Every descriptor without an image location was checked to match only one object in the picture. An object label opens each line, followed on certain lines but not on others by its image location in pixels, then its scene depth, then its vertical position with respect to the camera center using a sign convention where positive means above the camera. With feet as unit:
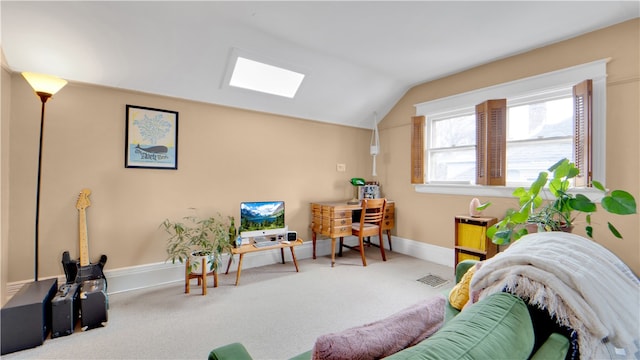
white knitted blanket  2.73 -1.18
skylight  10.75 +4.38
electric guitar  8.09 -2.51
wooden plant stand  8.91 -3.17
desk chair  12.01 -1.83
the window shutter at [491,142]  10.27 +1.59
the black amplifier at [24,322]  5.95 -3.22
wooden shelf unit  9.80 -2.13
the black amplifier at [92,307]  6.85 -3.27
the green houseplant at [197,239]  9.24 -2.13
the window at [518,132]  8.45 +1.98
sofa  2.03 -1.27
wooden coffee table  9.79 -2.56
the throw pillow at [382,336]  2.46 -1.63
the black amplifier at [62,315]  6.54 -3.32
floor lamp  6.70 +2.39
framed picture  9.30 +1.51
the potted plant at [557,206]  5.95 -0.54
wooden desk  12.02 -1.74
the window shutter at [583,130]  8.16 +1.66
